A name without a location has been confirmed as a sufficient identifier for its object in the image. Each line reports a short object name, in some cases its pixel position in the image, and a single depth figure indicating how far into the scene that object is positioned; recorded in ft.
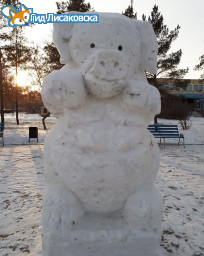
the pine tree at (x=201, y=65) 46.80
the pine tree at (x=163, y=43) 43.83
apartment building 117.80
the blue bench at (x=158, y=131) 26.98
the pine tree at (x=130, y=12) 43.98
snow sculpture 5.07
